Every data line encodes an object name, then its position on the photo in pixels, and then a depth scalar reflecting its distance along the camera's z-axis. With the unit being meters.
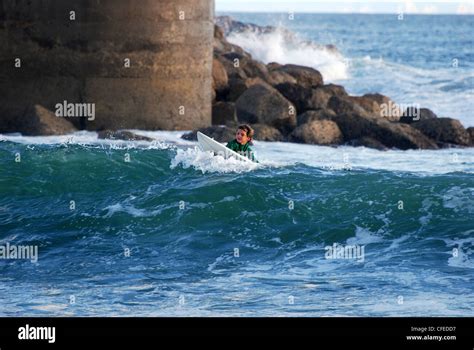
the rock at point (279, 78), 28.91
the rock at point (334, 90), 27.69
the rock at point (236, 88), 26.59
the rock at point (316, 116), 24.88
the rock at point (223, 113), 25.30
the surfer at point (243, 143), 17.72
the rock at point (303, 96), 26.42
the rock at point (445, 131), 25.20
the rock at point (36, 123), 22.70
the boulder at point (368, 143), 23.97
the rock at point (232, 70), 28.60
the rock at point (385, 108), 27.59
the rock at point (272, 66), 32.44
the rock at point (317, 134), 24.09
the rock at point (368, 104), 27.92
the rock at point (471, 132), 25.55
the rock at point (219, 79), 26.62
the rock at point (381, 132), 24.19
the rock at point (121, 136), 22.44
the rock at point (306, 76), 30.09
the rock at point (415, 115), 27.48
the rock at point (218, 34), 37.69
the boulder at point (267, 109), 24.59
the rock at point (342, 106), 26.11
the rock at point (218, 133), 22.52
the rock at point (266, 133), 24.05
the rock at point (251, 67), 29.54
